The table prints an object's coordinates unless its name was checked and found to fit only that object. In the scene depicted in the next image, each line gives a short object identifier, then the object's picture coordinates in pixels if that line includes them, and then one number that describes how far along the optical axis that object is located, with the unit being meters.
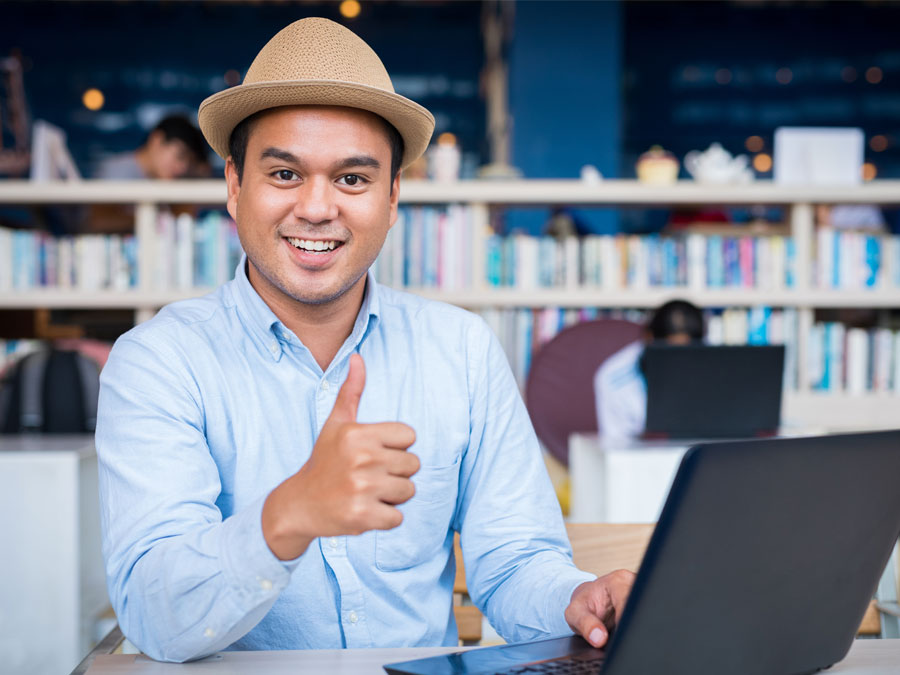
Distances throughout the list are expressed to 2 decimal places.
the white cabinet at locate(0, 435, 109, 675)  2.38
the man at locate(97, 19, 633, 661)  1.05
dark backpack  2.98
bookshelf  3.62
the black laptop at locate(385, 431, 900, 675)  0.67
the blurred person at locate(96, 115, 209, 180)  3.96
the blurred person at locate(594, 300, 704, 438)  3.32
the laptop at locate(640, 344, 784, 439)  2.68
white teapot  3.82
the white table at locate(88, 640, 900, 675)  0.86
